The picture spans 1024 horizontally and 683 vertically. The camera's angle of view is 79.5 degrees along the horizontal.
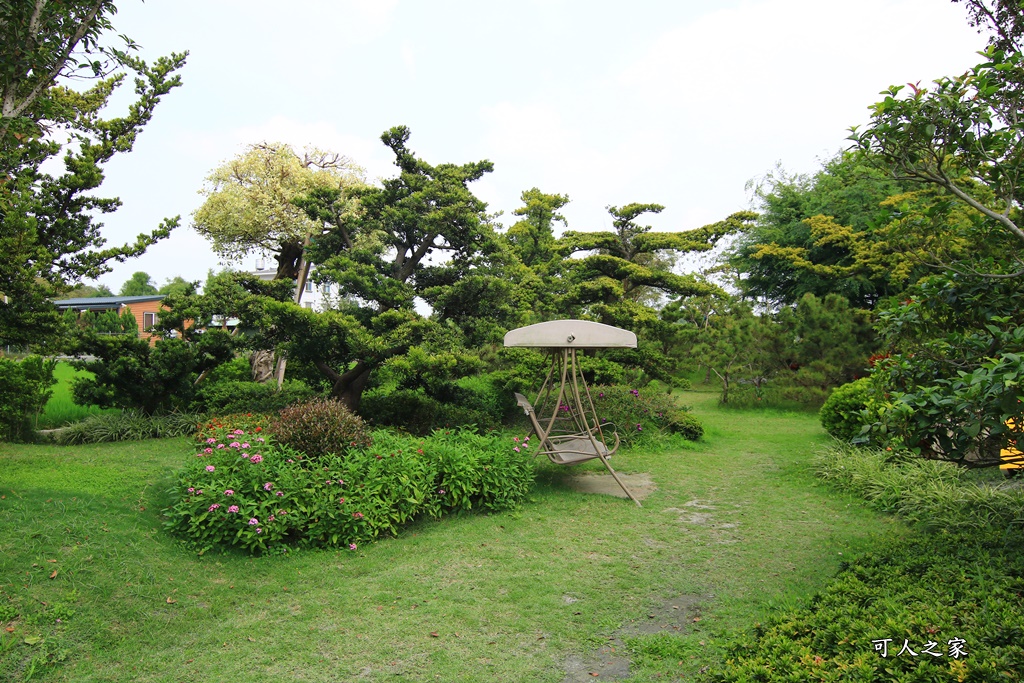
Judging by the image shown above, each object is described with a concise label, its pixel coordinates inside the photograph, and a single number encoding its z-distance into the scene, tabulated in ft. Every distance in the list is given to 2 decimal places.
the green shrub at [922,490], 15.51
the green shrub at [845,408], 26.73
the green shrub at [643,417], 29.78
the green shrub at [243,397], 28.91
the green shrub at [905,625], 8.13
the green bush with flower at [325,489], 14.93
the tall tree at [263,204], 39.42
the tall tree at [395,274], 25.13
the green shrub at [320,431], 18.78
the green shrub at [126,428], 24.77
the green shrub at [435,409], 28.40
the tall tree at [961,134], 11.09
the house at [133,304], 93.71
